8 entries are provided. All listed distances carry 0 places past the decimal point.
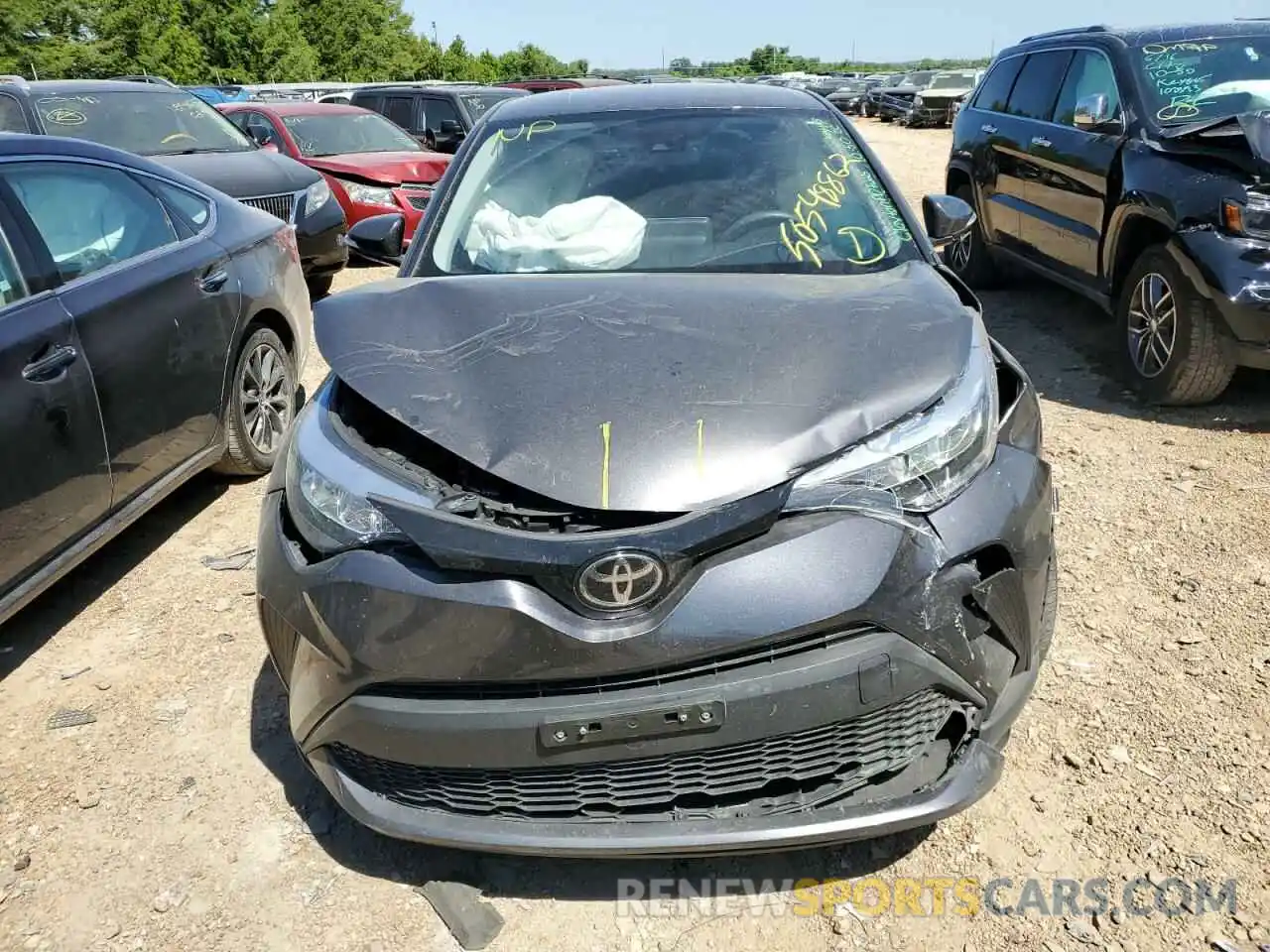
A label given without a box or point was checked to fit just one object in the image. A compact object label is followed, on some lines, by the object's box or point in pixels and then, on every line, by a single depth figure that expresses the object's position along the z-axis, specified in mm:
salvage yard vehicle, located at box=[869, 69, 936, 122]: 33250
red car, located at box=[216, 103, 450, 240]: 9125
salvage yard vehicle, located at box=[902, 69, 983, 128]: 30062
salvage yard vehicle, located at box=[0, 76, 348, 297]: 7375
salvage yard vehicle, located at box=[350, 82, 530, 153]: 11484
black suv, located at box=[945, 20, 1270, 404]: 4395
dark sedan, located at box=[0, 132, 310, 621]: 2979
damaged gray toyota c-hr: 1787
